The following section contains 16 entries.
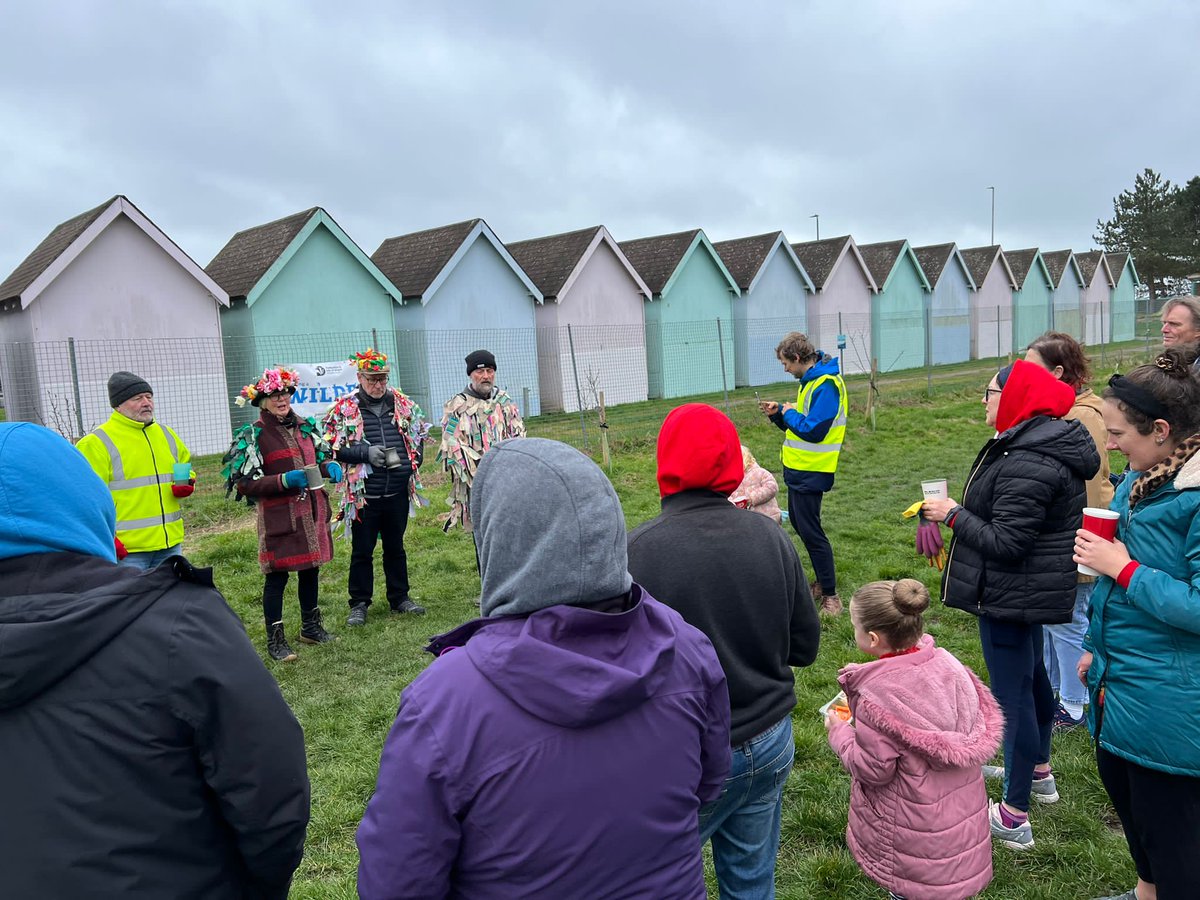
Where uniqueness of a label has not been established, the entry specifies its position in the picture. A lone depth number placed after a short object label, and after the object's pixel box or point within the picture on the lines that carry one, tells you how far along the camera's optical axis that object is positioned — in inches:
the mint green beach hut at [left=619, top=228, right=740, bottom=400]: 914.1
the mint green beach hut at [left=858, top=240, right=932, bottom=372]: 1176.3
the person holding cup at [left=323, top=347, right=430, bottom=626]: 241.8
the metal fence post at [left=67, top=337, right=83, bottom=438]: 383.7
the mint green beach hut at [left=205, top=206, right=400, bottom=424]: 657.0
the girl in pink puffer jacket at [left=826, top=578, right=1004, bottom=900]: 103.0
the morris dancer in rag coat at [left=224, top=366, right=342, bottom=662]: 215.8
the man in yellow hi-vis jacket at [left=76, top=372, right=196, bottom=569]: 203.3
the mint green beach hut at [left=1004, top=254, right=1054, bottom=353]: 1401.3
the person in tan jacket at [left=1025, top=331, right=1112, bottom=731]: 152.0
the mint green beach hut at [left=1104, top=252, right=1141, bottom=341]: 1647.4
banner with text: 536.4
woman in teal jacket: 91.0
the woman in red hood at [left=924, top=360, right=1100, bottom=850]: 120.9
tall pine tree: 2105.1
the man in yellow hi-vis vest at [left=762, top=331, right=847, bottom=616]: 224.7
